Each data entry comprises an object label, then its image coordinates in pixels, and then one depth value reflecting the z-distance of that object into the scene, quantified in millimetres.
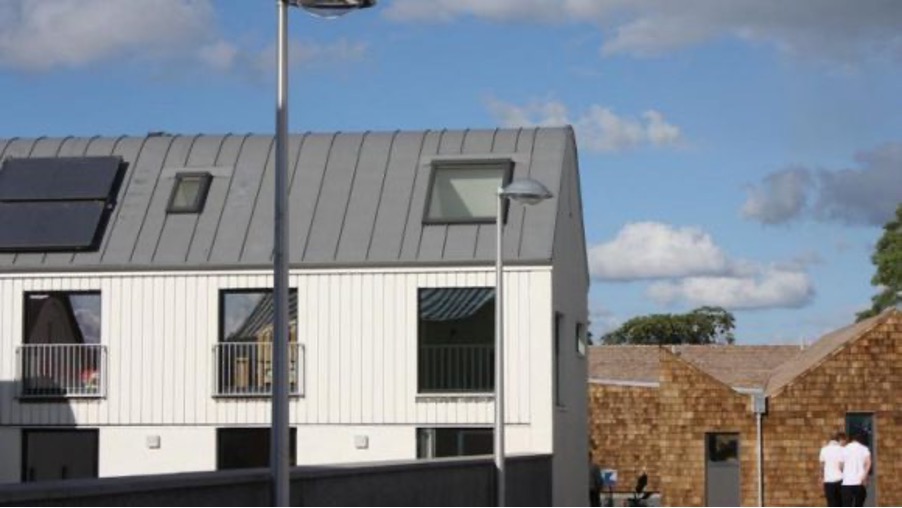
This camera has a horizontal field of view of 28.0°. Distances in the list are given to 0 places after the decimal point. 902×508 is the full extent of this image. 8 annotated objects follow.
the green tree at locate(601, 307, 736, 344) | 127562
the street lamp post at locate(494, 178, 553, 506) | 23797
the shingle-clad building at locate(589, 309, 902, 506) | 39125
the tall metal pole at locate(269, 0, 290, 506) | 13203
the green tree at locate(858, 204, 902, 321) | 75000
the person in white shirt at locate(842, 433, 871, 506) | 27125
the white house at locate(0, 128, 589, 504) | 31422
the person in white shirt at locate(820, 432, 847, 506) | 27828
